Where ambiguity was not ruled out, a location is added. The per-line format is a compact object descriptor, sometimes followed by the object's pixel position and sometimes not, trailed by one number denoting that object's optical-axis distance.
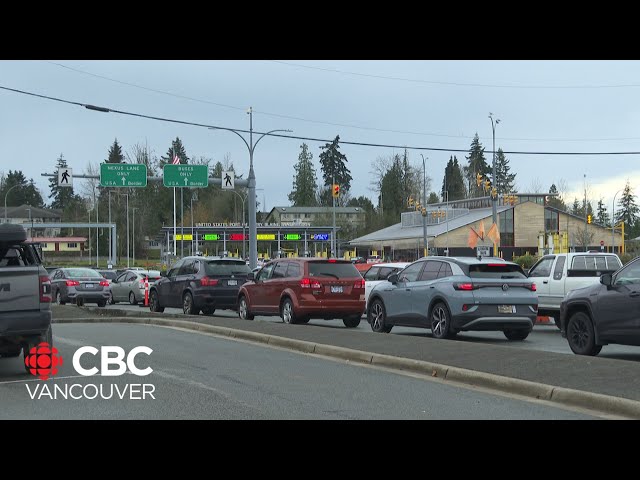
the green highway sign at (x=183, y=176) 45.09
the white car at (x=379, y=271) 26.46
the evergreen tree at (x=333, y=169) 152.12
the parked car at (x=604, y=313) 12.80
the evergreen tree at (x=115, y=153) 161.38
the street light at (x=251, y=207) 38.31
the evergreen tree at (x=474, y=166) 150.38
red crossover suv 20.22
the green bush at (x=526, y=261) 58.47
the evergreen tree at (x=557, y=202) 127.44
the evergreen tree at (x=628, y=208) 150.38
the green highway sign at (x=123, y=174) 44.39
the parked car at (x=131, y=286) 34.47
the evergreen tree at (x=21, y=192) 167.62
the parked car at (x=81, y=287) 32.97
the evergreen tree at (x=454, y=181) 151.62
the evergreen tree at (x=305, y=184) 155.12
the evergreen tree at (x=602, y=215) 146.25
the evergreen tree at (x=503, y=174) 158.73
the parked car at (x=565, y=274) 20.08
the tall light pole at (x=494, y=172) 51.49
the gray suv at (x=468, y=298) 16.38
